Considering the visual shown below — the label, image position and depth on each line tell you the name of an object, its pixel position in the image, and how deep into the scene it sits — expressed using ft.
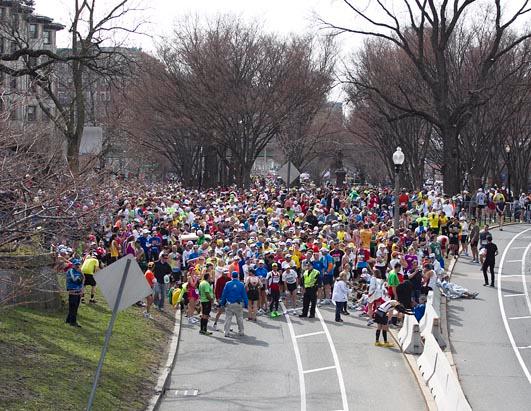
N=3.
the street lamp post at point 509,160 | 186.29
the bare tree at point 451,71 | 144.36
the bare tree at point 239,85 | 170.71
